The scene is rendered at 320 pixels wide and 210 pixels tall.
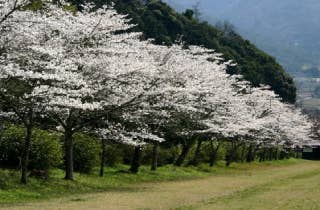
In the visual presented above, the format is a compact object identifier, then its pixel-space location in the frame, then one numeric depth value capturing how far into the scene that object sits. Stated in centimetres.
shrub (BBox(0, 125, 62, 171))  2581
